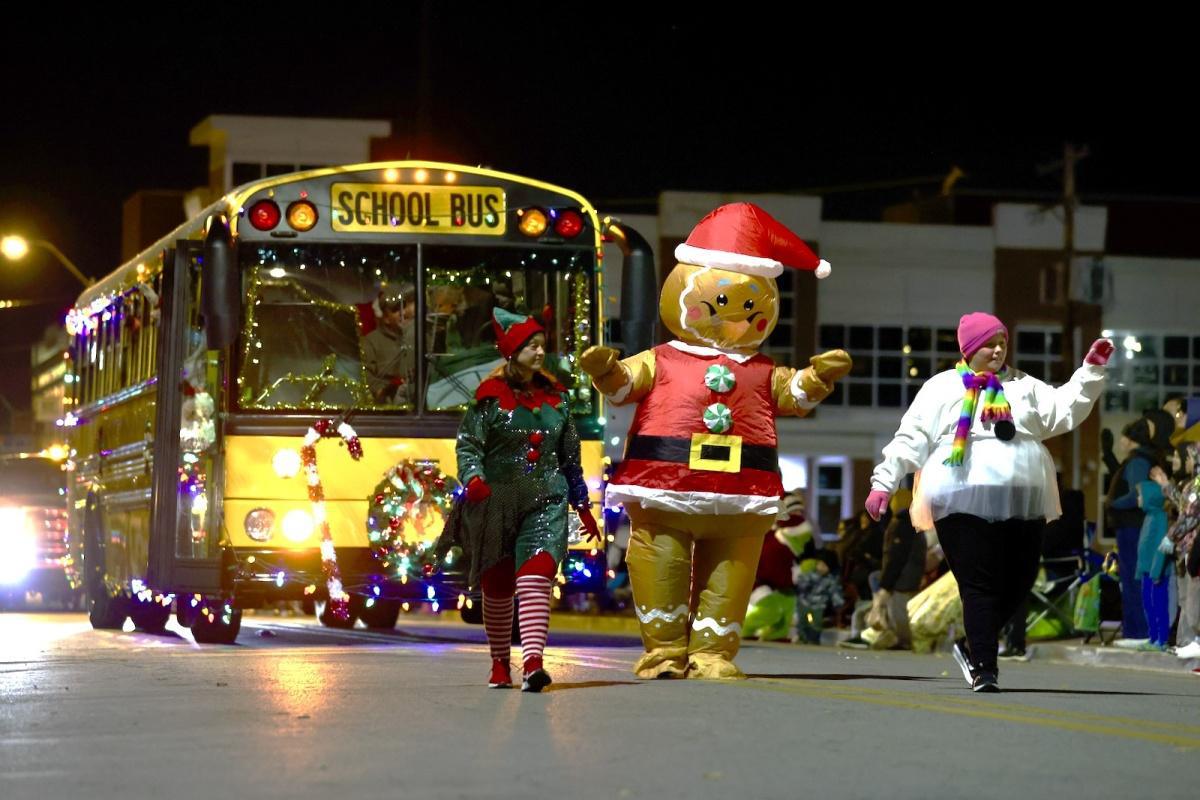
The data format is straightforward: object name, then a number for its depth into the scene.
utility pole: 45.16
